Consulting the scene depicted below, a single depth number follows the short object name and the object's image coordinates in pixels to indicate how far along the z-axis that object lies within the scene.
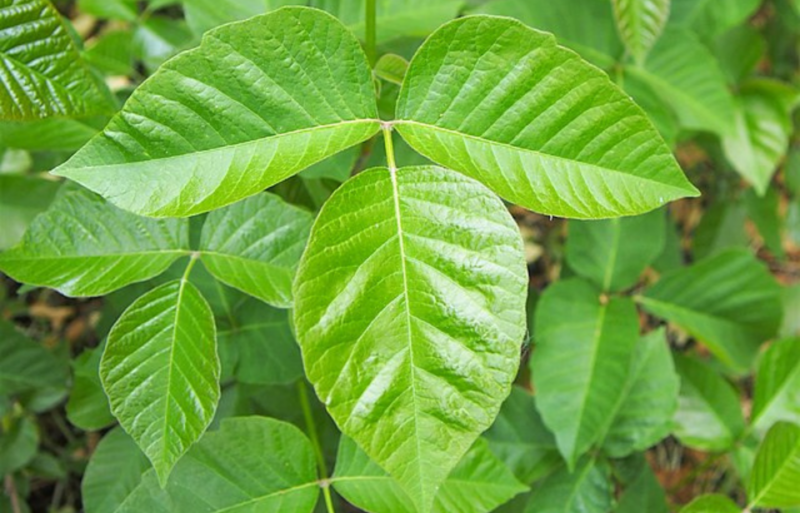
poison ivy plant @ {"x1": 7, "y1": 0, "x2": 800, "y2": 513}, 0.40
